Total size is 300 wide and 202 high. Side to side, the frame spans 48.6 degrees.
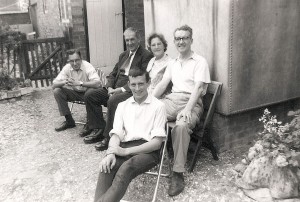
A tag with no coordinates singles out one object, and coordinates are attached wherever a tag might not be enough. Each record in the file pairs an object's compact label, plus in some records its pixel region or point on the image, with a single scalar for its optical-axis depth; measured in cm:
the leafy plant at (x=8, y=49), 736
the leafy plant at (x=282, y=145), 311
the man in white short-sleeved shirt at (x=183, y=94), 354
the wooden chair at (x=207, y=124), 392
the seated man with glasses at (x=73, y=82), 523
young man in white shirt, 297
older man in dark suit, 457
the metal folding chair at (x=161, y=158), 325
